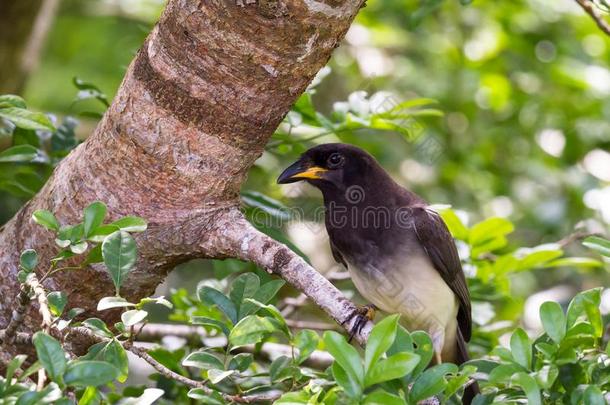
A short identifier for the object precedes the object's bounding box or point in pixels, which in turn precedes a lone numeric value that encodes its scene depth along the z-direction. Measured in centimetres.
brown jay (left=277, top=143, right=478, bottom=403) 823
